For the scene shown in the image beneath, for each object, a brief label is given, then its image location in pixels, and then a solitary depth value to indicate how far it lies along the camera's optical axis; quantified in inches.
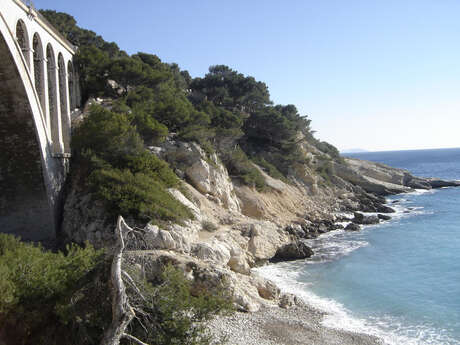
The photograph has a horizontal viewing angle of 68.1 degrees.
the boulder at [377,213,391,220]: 1189.5
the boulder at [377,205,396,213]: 1316.9
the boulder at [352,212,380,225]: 1125.1
